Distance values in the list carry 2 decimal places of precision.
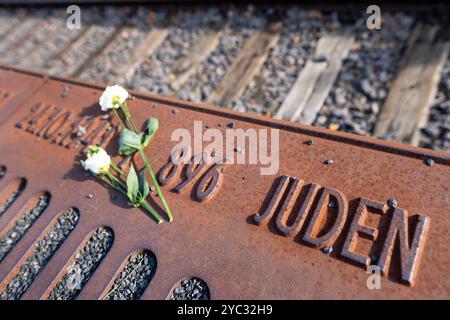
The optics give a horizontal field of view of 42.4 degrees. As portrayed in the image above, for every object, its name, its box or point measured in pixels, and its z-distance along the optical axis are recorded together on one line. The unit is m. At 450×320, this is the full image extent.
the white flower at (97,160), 0.75
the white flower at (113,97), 0.83
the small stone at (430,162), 0.67
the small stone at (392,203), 0.66
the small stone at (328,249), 0.65
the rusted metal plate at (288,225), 0.63
